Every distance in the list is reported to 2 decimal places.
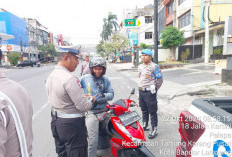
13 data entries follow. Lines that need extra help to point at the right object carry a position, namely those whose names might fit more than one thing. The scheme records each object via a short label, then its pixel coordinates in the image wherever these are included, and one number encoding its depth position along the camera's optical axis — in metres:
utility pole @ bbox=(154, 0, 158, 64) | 6.20
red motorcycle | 2.20
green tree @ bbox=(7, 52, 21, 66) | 36.31
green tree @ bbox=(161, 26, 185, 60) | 19.08
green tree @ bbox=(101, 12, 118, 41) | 53.81
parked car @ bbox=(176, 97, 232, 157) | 1.14
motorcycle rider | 2.52
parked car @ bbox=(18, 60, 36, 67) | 36.53
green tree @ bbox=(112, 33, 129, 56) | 40.42
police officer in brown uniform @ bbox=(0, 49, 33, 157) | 1.00
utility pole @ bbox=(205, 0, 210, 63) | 16.49
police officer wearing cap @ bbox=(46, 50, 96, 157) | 1.96
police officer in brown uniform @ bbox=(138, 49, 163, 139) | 3.61
